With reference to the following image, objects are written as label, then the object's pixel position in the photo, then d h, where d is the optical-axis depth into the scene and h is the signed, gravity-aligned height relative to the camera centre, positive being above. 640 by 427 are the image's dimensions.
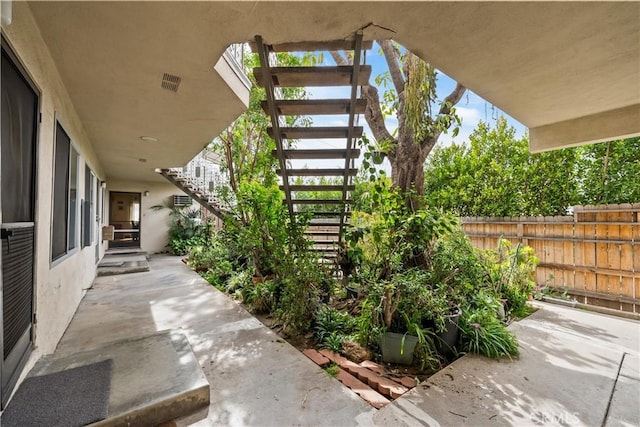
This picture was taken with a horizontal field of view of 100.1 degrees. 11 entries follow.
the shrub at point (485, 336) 2.79 -1.28
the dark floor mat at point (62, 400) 1.46 -1.11
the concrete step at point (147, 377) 1.66 -1.15
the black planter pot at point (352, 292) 4.06 -1.14
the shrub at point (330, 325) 3.05 -1.28
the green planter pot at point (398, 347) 2.56 -1.25
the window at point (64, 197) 2.68 +0.24
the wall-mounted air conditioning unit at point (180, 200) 9.80 +0.66
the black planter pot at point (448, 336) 2.75 -1.23
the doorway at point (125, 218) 9.26 +0.00
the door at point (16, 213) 1.50 +0.03
